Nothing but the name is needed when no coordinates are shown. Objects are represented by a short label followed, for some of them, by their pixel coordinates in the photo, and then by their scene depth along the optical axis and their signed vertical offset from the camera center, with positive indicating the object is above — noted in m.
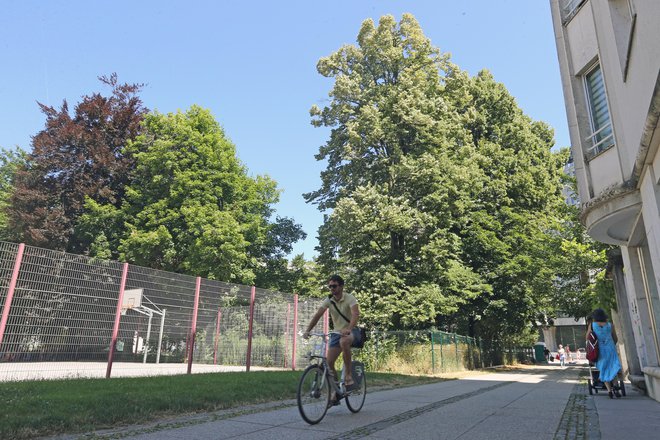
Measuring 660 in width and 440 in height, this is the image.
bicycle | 5.68 -0.41
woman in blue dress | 9.27 +0.22
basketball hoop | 10.72 +1.24
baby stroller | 10.19 -0.39
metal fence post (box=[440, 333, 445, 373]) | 20.24 -0.05
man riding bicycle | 6.38 +0.48
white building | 6.10 +3.59
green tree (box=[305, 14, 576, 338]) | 22.20 +8.69
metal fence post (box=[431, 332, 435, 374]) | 19.33 -0.06
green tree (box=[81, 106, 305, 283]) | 25.69 +8.30
